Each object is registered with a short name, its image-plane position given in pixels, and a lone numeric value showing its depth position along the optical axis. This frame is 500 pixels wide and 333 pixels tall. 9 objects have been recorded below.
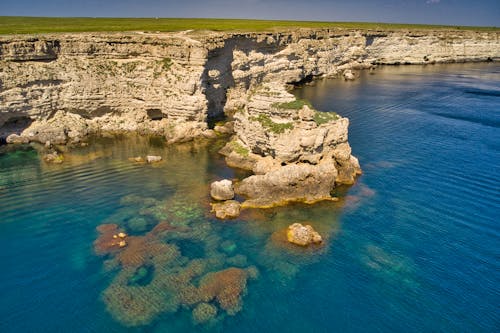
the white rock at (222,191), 35.06
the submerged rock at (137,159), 44.28
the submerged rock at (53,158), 43.25
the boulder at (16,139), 47.81
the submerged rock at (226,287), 23.41
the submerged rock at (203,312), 22.20
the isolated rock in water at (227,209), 32.50
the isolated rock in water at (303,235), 29.00
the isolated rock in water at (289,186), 34.97
